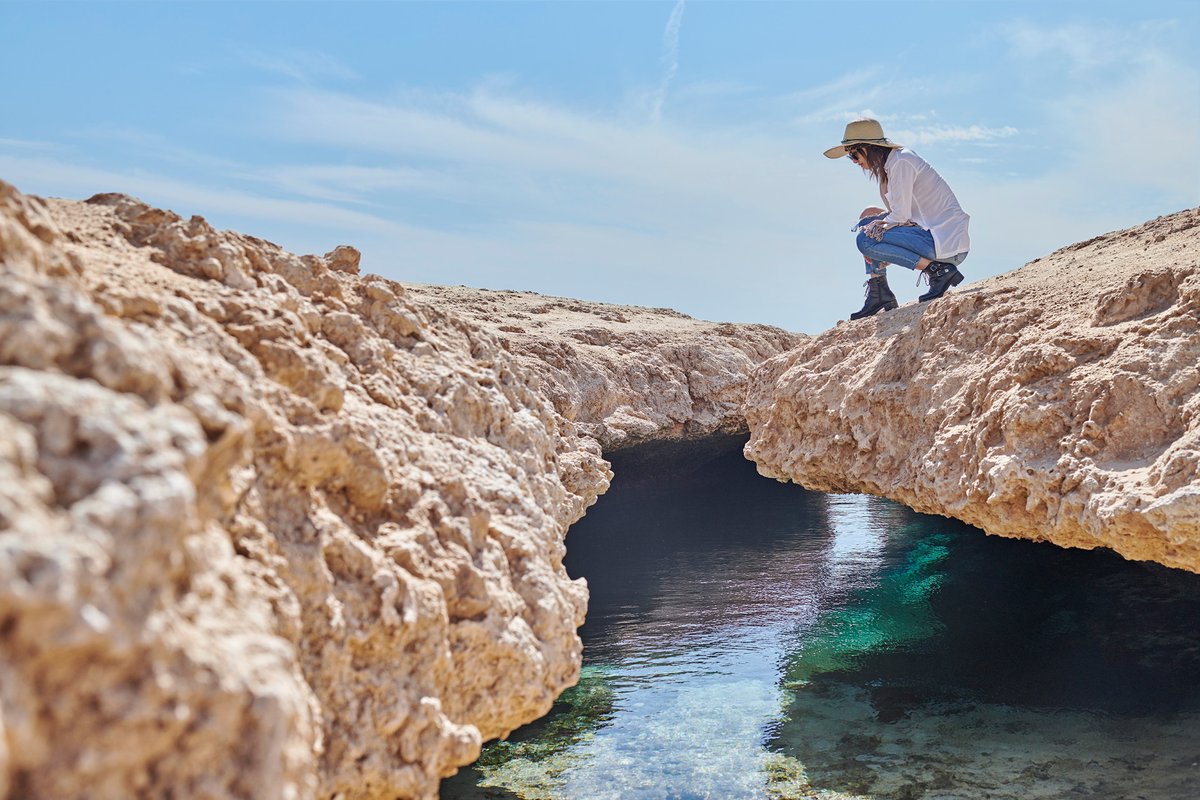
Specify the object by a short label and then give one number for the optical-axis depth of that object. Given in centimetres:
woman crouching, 567
